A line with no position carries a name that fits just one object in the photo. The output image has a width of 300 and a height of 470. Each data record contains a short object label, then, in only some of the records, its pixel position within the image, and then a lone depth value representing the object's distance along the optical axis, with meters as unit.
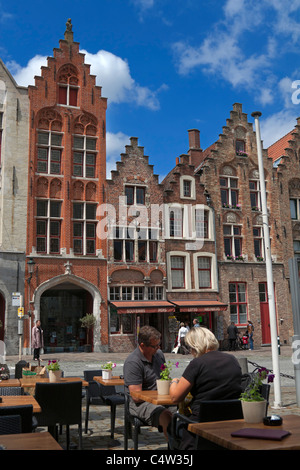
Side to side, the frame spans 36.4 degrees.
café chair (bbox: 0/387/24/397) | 5.70
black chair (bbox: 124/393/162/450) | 5.08
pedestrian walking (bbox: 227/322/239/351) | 25.30
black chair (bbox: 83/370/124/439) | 6.53
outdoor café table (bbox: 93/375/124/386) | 6.51
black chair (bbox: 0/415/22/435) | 3.72
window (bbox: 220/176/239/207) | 29.08
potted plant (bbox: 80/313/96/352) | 23.78
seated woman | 3.95
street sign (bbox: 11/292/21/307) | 19.44
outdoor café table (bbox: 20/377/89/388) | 6.35
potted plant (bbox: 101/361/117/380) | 6.84
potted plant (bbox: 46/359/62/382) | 6.34
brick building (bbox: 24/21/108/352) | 24.08
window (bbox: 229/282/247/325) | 27.84
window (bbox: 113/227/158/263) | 25.55
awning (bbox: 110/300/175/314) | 24.22
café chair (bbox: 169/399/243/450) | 3.78
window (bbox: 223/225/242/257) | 28.57
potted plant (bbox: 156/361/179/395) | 4.94
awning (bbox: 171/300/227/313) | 25.46
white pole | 8.54
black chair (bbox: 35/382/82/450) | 5.26
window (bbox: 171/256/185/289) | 26.73
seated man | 5.07
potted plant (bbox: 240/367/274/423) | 3.47
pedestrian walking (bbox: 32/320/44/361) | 18.50
